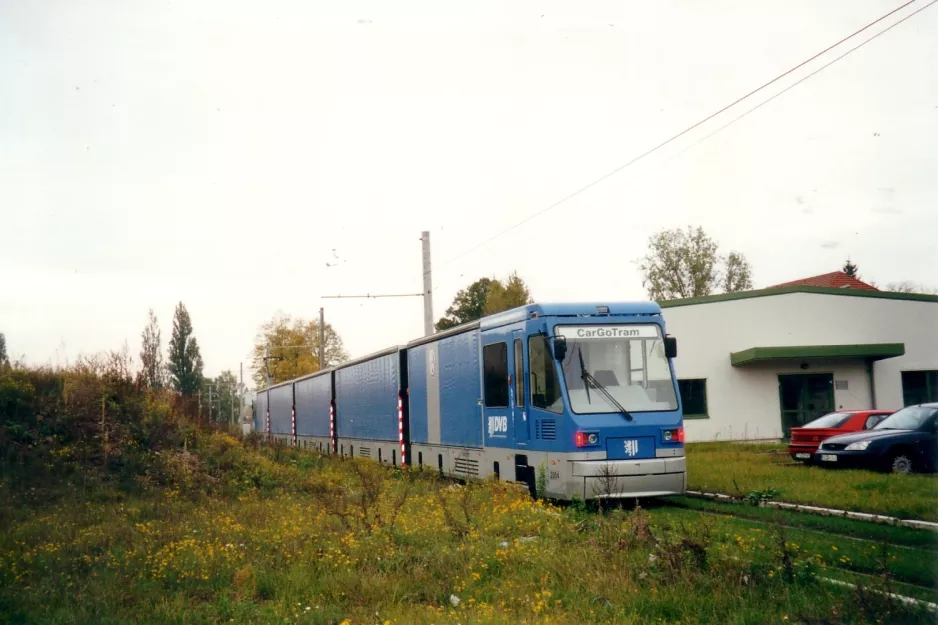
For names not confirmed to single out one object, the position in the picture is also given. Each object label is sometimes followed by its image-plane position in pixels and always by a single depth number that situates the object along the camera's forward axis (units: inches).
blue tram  504.4
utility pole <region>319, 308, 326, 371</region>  2000.5
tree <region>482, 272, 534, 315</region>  2605.1
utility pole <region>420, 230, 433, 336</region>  1153.4
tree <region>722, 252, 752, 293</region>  2827.3
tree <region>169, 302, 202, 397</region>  3688.5
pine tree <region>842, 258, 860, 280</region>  3312.0
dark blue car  684.1
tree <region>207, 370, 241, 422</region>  4936.0
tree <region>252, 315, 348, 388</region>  3228.3
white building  1325.0
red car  818.8
